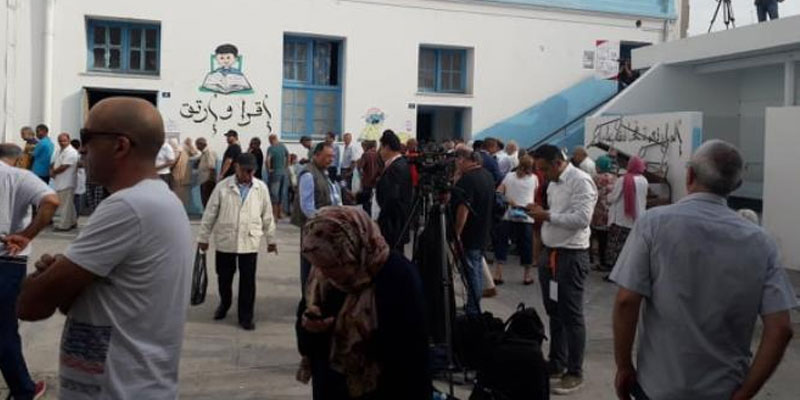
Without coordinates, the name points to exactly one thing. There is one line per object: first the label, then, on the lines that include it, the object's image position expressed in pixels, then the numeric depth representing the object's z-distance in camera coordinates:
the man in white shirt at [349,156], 17.62
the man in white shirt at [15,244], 4.76
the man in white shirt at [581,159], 11.22
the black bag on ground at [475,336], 4.64
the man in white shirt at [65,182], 13.54
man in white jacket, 7.51
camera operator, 7.93
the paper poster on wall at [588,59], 20.83
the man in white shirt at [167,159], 14.05
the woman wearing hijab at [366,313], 2.79
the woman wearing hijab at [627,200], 10.35
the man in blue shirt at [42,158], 13.75
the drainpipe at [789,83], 14.45
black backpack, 4.73
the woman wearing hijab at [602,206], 11.12
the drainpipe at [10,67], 16.02
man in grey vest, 7.50
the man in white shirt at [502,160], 14.16
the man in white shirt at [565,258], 5.79
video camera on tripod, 6.06
